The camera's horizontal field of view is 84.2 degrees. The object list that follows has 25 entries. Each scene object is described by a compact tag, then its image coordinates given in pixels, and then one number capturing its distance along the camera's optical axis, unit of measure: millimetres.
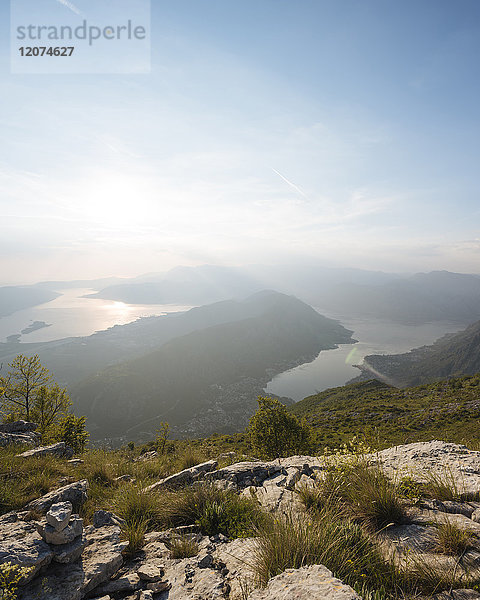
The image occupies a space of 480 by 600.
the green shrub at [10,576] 3456
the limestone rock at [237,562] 3789
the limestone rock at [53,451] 10926
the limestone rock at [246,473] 8398
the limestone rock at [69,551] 4312
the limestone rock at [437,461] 6250
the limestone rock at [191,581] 3814
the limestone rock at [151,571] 4277
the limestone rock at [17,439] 12827
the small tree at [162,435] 20417
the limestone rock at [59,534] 4508
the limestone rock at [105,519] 5554
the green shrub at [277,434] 17531
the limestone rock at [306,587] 2795
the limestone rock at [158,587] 4029
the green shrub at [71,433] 20609
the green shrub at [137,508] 5973
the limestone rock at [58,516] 4531
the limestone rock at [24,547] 4004
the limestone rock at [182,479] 8537
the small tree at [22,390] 24295
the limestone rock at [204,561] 4488
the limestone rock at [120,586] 4102
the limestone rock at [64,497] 5962
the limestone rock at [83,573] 3859
